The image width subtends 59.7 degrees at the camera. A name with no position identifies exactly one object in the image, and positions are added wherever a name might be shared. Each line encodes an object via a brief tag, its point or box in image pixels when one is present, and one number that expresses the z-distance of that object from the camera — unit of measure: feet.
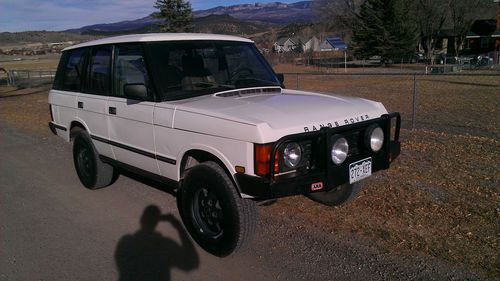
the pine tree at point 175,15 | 151.84
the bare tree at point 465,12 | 168.45
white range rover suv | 11.22
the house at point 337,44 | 145.15
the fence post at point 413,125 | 30.71
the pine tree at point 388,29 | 147.64
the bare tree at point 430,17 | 168.66
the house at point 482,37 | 173.78
